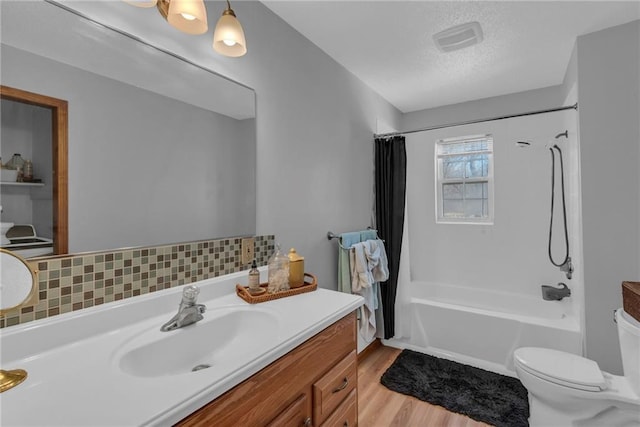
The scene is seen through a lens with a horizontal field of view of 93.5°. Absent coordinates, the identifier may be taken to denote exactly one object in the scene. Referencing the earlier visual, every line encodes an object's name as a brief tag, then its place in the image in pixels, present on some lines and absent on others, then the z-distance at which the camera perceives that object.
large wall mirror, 0.87
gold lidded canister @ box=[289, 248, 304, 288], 1.43
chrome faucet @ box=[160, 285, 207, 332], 1.00
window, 3.10
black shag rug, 1.84
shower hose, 2.56
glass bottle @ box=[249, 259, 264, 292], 1.33
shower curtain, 2.66
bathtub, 2.19
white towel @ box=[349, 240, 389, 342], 2.17
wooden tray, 1.25
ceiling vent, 1.85
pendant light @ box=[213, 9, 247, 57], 1.16
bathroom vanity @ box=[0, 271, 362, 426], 0.60
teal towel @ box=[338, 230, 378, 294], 2.14
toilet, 1.34
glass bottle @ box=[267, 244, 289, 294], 1.36
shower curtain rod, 2.00
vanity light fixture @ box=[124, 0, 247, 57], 1.00
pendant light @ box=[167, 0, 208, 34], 1.00
